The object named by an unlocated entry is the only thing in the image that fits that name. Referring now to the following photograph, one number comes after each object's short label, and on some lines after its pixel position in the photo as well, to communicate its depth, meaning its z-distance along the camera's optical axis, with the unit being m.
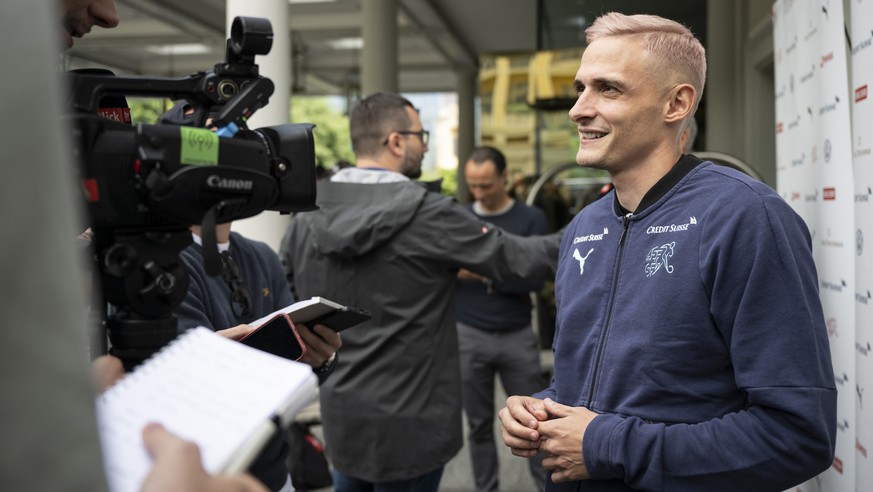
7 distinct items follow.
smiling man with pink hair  1.53
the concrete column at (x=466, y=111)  18.27
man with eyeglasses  3.12
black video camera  1.10
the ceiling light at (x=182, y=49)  17.38
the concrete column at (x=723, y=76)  7.93
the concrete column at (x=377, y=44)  10.40
